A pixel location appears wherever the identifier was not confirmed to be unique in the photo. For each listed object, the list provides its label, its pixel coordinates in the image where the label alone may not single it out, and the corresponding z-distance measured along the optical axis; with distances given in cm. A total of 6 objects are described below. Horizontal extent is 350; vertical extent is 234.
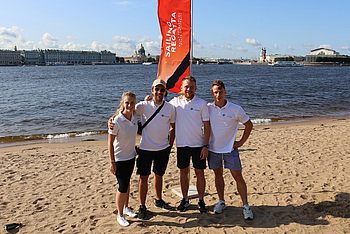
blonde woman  458
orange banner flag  591
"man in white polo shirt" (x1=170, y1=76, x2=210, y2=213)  483
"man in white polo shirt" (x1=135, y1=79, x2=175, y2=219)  483
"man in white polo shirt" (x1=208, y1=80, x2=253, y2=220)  480
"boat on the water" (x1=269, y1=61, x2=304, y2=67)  15712
